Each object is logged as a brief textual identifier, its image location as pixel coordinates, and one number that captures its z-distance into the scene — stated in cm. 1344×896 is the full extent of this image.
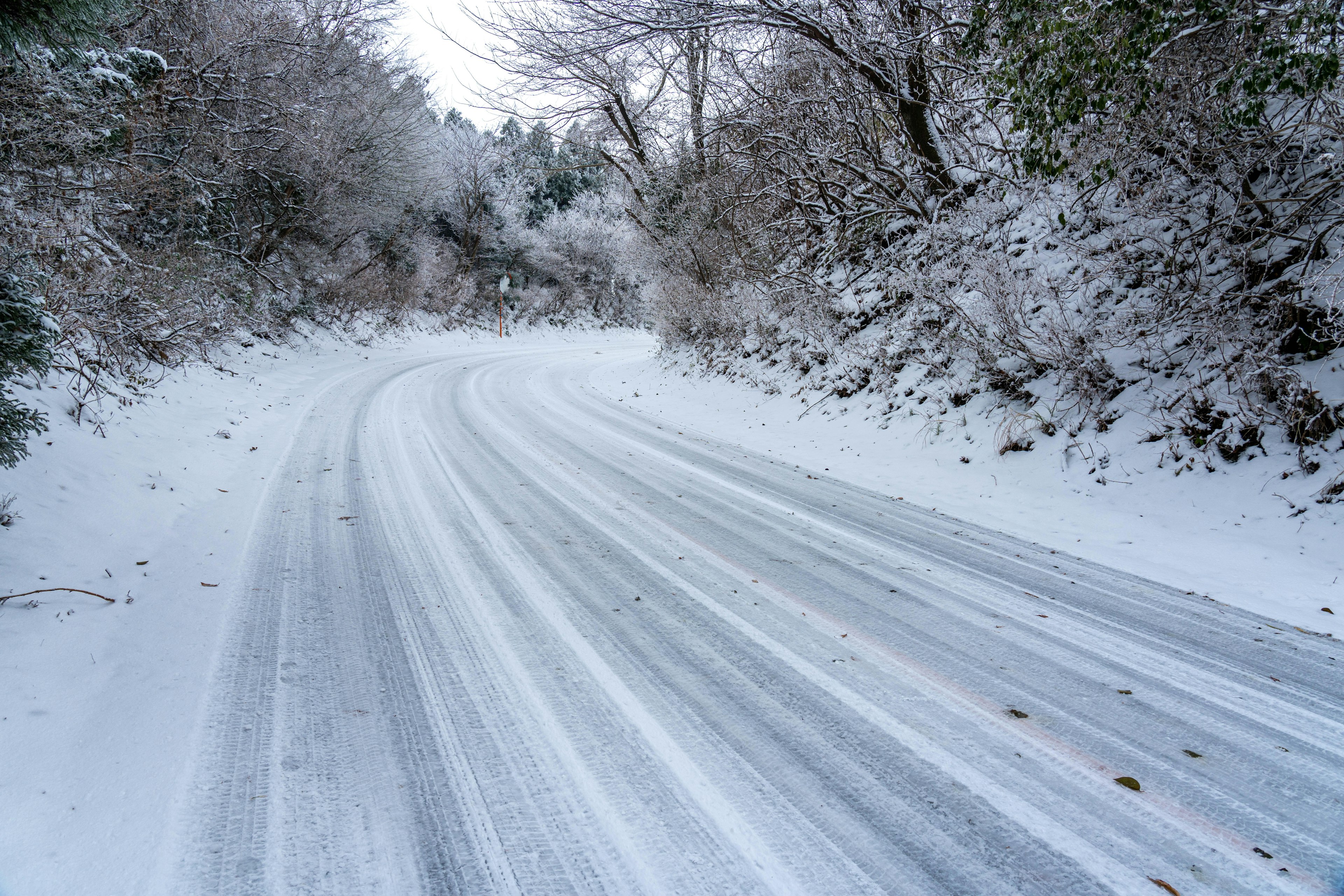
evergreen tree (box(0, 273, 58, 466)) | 344
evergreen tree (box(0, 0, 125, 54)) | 330
